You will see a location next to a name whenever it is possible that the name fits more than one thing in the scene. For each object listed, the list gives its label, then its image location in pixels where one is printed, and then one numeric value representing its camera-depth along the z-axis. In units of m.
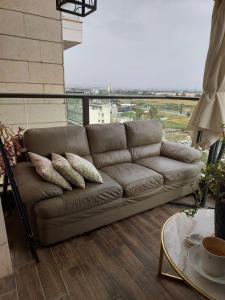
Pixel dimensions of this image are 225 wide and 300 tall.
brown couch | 1.59
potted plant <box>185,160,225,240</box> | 1.03
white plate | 0.90
